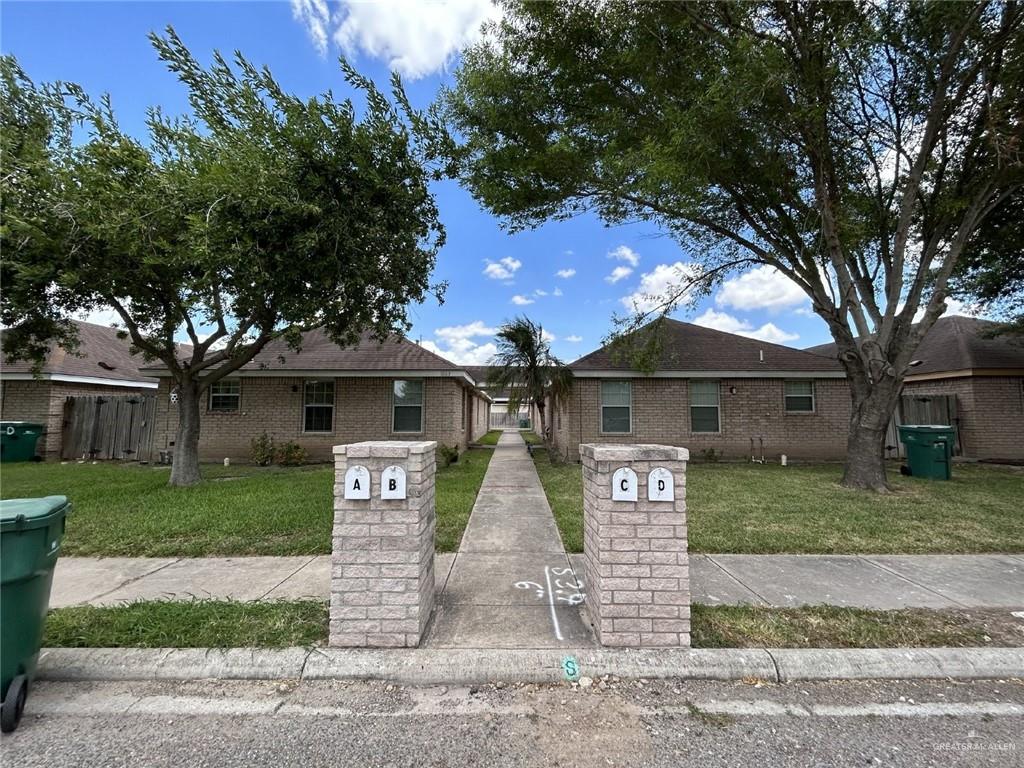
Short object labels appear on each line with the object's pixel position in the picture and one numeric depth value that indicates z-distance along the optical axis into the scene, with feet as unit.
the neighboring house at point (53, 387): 45.42
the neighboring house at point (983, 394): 42.88
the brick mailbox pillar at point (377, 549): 9.73
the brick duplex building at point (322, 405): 43.70
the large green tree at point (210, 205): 21.27
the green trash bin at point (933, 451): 32.07
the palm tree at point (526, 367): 41.70
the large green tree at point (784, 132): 25.25
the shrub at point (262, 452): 41.37
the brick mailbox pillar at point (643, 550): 9.69
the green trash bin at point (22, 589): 7.44
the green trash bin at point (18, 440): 41.86
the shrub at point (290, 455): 41.39
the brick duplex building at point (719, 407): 43.75
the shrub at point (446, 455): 40.22
